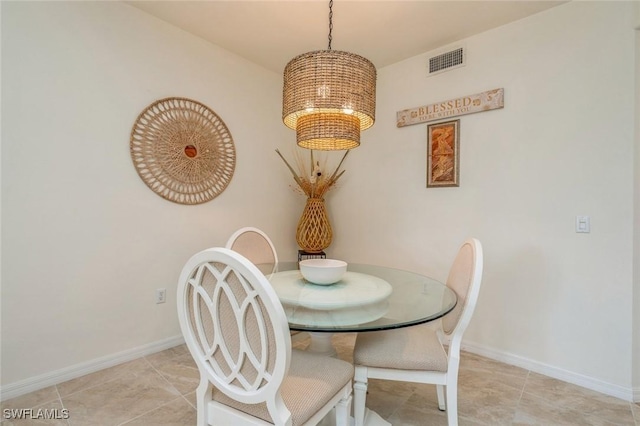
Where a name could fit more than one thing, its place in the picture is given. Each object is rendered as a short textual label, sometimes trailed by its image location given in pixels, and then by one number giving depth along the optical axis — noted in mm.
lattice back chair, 896
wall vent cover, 2447
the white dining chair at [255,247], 2184
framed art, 2457
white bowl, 1552
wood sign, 2273
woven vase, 2934
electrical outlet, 2335
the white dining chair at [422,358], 1341
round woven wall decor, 2236
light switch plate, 1915
